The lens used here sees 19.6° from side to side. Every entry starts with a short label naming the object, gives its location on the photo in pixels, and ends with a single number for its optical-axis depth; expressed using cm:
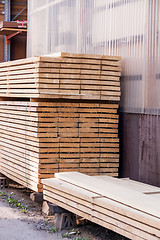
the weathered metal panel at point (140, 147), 748
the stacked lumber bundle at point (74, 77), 791
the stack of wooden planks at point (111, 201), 511
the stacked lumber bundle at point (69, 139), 800
